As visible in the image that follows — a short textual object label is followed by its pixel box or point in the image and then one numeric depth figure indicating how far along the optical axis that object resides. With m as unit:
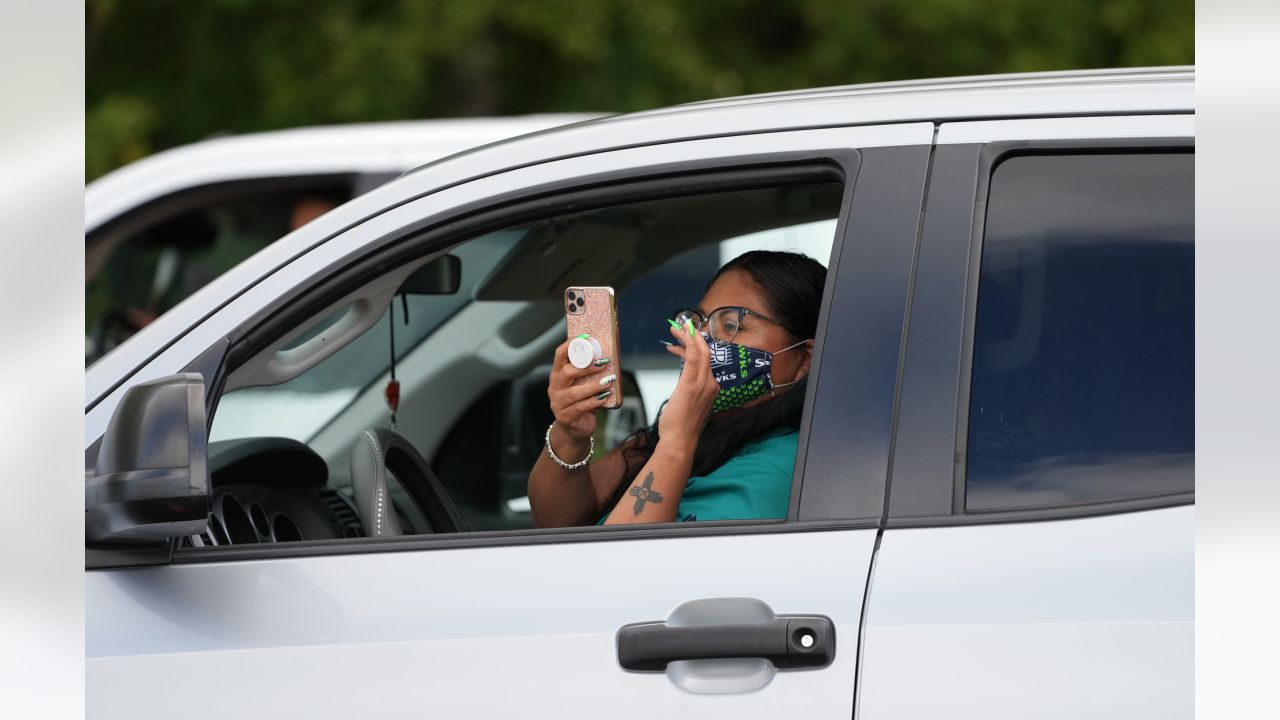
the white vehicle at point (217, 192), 12.44
